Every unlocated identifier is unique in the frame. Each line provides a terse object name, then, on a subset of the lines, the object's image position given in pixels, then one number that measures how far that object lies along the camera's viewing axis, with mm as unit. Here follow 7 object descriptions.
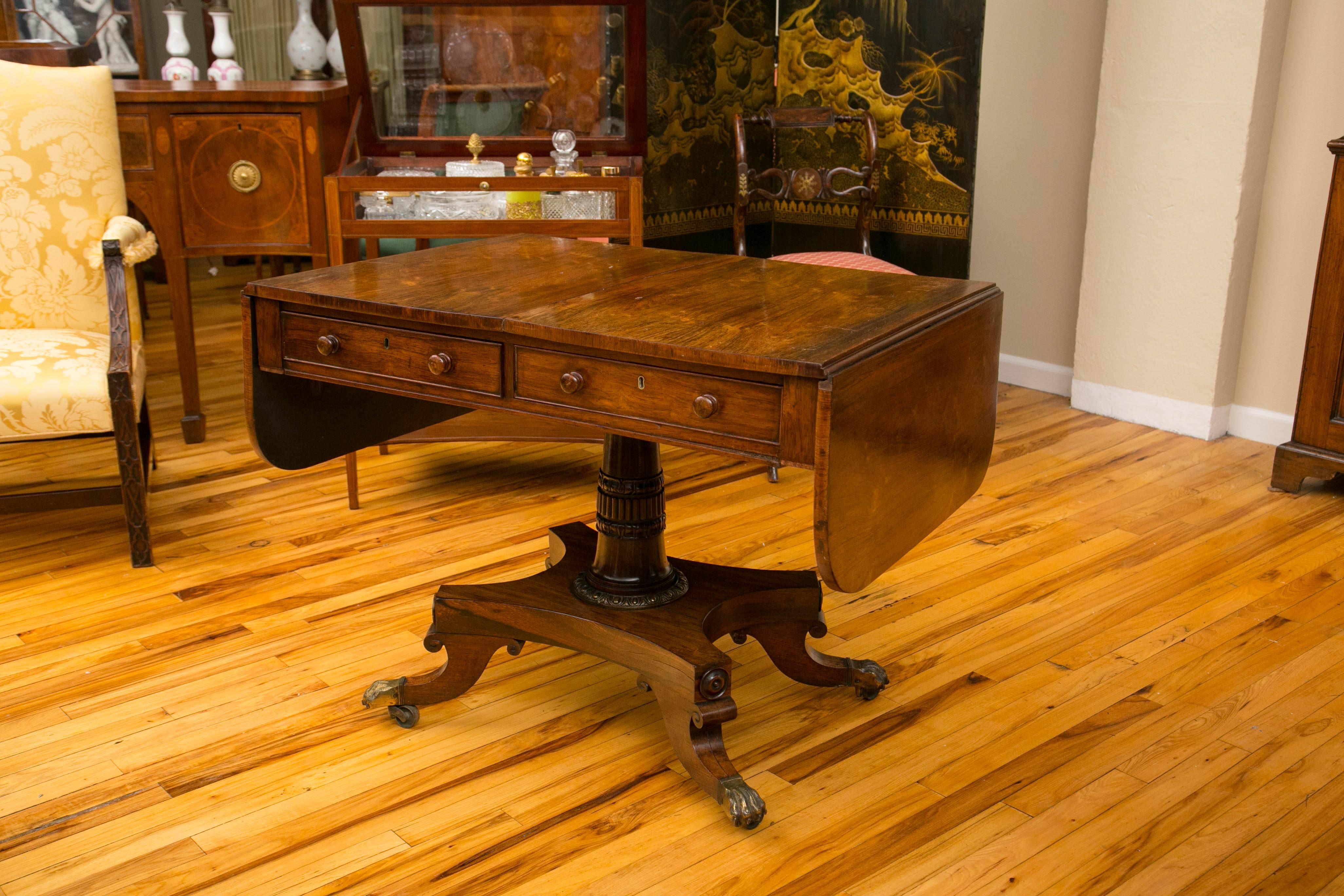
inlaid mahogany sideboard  3695
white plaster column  3658
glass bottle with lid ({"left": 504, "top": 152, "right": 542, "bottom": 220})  3225
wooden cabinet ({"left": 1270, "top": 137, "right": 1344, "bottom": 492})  3283
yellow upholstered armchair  2861
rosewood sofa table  1713
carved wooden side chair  4293
